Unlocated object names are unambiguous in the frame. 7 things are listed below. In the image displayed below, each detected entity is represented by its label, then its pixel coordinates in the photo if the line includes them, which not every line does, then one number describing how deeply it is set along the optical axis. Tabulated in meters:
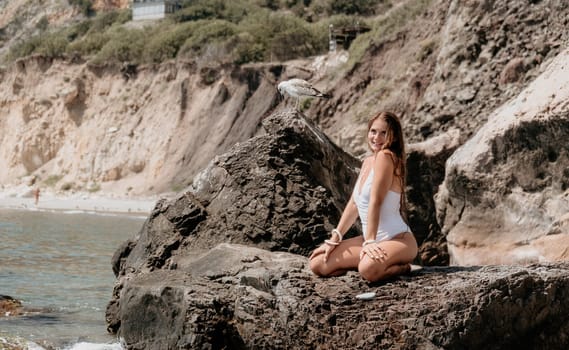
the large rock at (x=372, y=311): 5.81
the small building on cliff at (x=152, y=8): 62.97
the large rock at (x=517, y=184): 10.77
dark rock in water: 11.09
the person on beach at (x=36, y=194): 40.11
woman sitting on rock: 6.15
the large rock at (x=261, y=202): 8.27
